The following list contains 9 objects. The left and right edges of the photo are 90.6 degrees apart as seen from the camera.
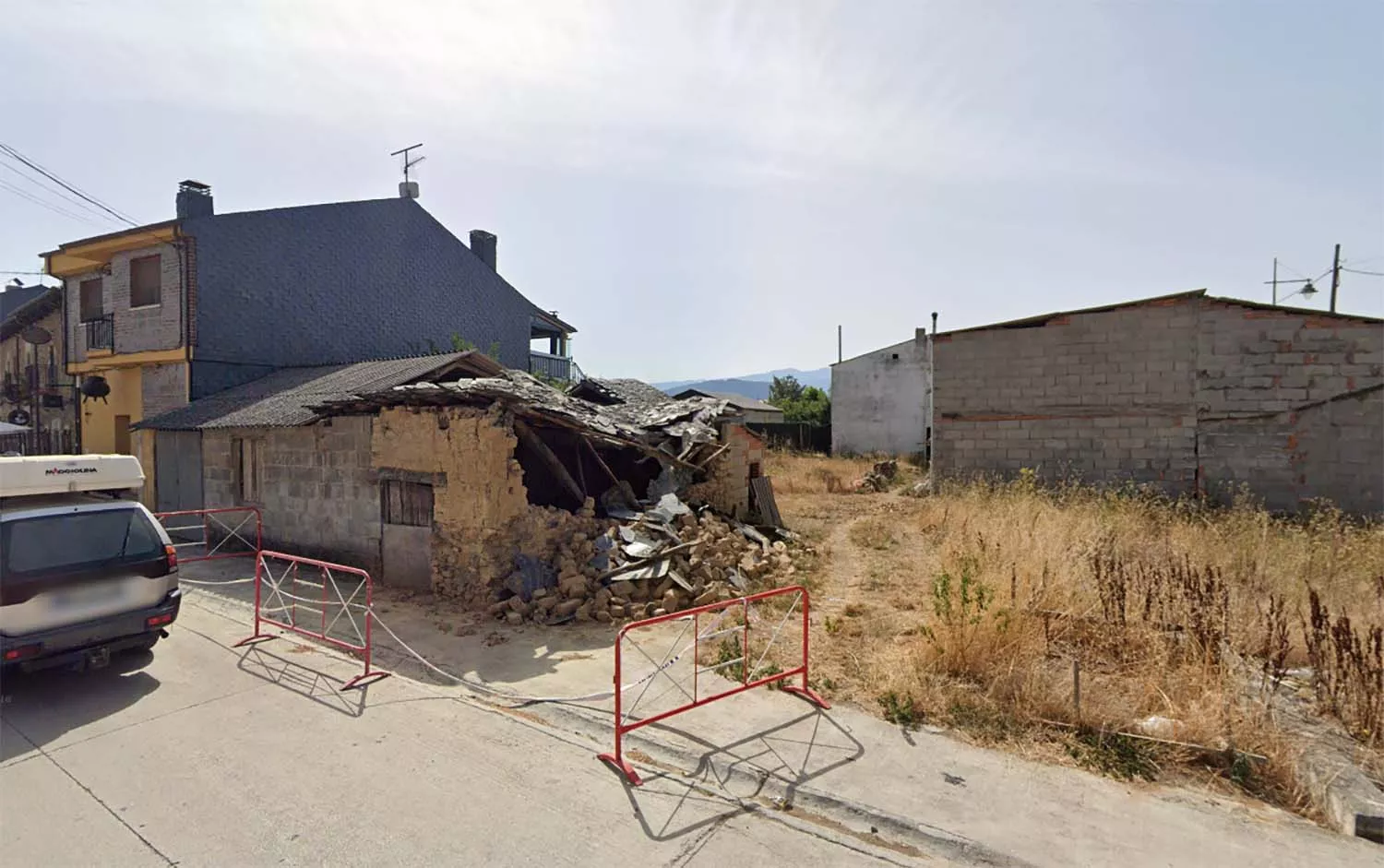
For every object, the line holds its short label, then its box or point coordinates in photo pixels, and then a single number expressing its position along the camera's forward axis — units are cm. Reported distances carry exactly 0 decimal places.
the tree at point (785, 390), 4209
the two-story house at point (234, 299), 1608
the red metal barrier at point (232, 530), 1244
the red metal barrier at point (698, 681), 468
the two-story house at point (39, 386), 2009
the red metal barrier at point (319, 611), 693
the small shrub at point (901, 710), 529
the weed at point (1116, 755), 450
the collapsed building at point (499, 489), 870
